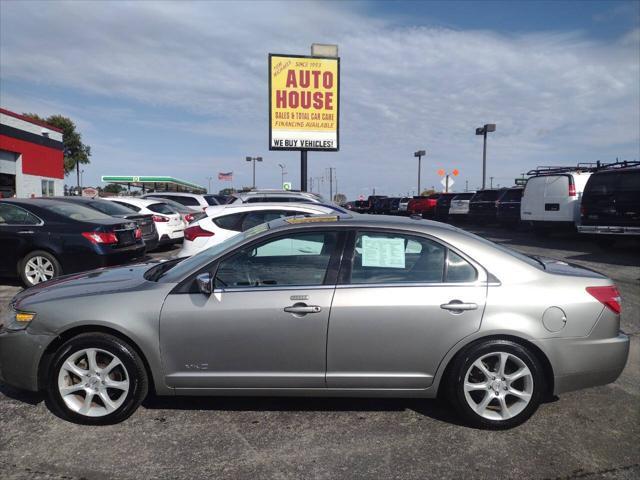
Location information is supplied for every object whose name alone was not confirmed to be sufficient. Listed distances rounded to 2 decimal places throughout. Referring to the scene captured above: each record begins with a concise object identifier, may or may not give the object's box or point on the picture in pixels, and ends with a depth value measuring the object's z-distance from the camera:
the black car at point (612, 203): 11.67
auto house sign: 18.30
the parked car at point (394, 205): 34.30
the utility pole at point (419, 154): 46.38
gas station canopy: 47.02
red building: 28.31
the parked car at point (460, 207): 23.59
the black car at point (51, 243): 7.41
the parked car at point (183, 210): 12.54
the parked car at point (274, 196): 11.41
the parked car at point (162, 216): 12.27
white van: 14.20
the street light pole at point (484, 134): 31.03
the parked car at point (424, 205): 28.00
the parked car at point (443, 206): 25.51
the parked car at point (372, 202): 39.97
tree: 54.78
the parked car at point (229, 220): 7.33
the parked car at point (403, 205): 32.94
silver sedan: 3.46
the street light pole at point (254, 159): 55.84
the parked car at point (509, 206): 18.84
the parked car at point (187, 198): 17.42
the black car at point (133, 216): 9.93
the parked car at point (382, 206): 36.24
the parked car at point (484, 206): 20.84
